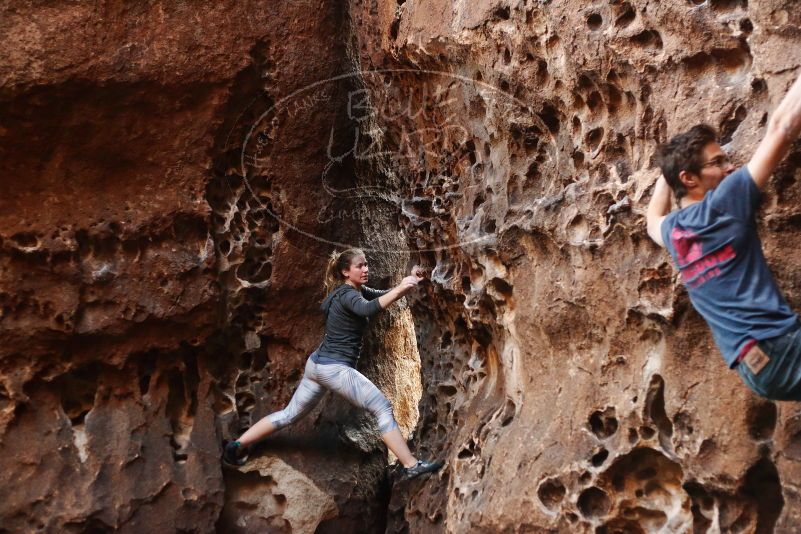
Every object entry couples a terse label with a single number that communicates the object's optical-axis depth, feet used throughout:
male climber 8.96
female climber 15.76
